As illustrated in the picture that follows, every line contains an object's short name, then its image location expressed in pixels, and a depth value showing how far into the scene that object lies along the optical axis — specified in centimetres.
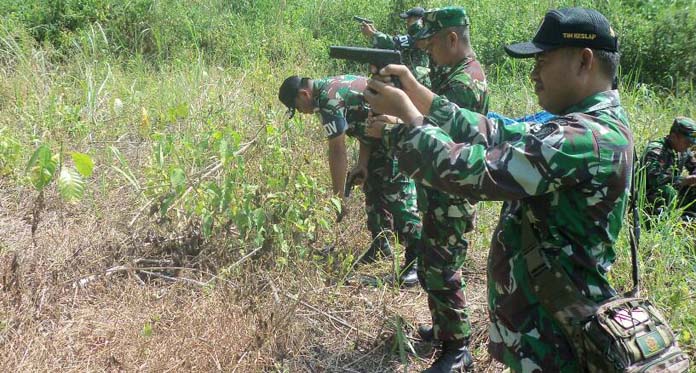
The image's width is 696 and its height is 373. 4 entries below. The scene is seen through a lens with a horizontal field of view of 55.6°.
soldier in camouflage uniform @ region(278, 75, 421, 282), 375
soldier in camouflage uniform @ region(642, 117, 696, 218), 466
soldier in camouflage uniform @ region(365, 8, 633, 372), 158
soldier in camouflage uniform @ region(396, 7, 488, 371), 293
